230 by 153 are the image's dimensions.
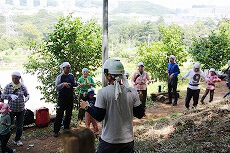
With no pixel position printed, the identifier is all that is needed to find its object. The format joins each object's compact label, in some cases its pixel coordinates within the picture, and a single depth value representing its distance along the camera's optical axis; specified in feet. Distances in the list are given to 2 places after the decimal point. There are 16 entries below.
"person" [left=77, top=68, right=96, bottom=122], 24.63
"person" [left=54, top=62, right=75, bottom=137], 22.35
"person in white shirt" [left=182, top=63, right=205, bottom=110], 26.35
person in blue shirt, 31.30
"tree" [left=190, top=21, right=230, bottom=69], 57.26
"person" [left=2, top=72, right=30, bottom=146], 20.10
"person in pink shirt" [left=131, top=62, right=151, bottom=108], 28.63
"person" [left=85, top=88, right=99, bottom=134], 22.65
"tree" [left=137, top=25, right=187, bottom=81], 52.80
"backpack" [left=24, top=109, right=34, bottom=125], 26.99
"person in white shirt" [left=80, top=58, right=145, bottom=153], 10.07
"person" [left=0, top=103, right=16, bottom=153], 18.93
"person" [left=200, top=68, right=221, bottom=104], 32.68
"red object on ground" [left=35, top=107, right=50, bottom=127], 27.07
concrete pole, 18.22
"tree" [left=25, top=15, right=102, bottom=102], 37.83
